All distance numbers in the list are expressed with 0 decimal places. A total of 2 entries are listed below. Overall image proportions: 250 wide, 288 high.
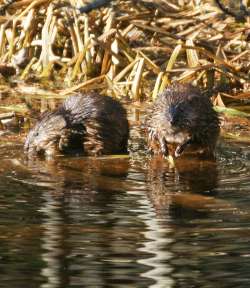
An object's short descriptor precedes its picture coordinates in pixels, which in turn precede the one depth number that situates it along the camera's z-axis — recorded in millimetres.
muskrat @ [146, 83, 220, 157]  17984
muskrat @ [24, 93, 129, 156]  18047
